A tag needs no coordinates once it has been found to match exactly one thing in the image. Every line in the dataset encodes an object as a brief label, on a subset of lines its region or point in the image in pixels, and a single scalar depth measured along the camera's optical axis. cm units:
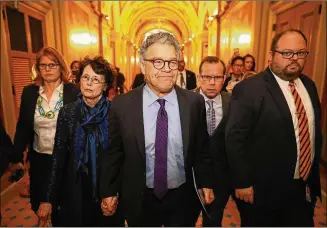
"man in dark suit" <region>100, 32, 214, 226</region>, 167
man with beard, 184
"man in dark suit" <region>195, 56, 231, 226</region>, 231
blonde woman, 235
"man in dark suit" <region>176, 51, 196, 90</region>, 493
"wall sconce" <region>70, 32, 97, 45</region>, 680
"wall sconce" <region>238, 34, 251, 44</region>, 643
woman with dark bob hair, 195
